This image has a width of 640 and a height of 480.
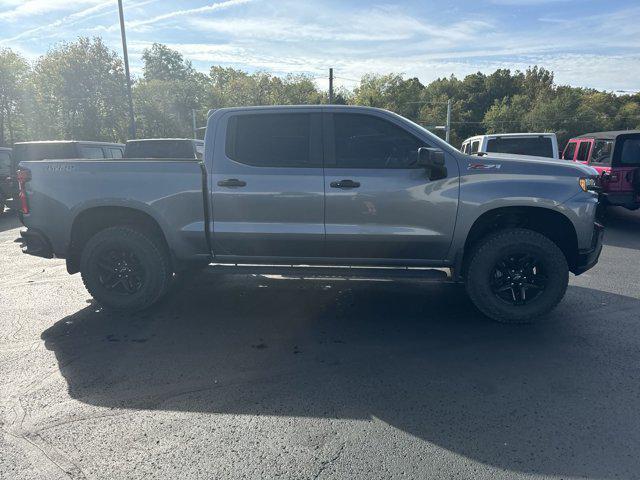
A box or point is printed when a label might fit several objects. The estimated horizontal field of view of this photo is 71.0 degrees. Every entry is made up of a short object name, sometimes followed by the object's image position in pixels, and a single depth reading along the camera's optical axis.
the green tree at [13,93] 31.53
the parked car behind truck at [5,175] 11.99
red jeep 8.91
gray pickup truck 4.31
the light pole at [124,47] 17.38
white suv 9.79
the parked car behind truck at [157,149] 11.12
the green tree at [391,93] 56.91
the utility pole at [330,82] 31.88
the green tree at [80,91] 32.12
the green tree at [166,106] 41.56
